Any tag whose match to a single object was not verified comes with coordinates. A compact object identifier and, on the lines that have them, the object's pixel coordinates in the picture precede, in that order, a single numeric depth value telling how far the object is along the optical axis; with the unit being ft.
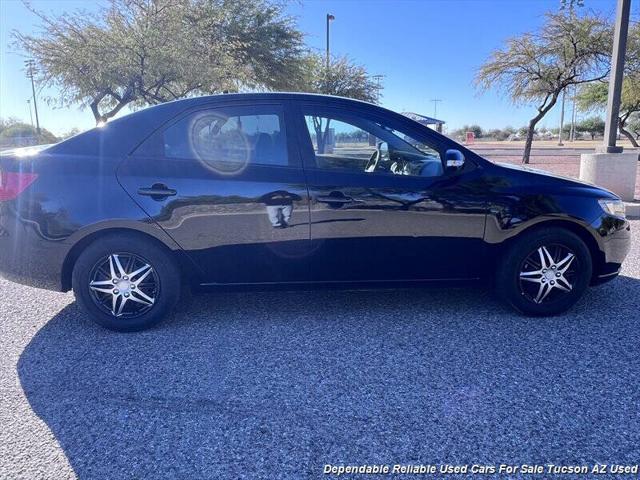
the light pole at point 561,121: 157.74
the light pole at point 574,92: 64.41
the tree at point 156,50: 41.37
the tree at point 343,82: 84.79
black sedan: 10.70
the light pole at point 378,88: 92.54
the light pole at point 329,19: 87.32
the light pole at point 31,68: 45.28
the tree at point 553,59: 56.18
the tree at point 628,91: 58.54
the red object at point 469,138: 148.82
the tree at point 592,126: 210.38
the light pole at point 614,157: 25.00
